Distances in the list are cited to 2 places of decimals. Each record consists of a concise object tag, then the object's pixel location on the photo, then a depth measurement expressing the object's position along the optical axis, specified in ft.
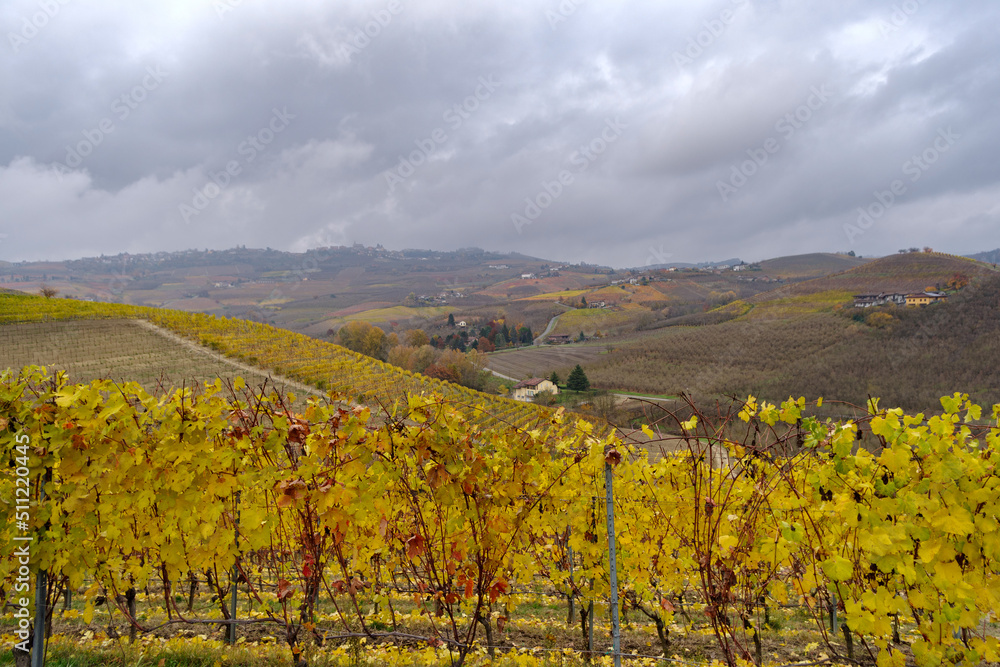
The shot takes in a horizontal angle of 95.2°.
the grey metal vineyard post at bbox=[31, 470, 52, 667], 9.00
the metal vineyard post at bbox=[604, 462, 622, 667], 9.14
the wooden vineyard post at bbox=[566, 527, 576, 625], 20.63
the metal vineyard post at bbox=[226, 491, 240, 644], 11.14
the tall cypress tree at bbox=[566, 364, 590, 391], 182.69
